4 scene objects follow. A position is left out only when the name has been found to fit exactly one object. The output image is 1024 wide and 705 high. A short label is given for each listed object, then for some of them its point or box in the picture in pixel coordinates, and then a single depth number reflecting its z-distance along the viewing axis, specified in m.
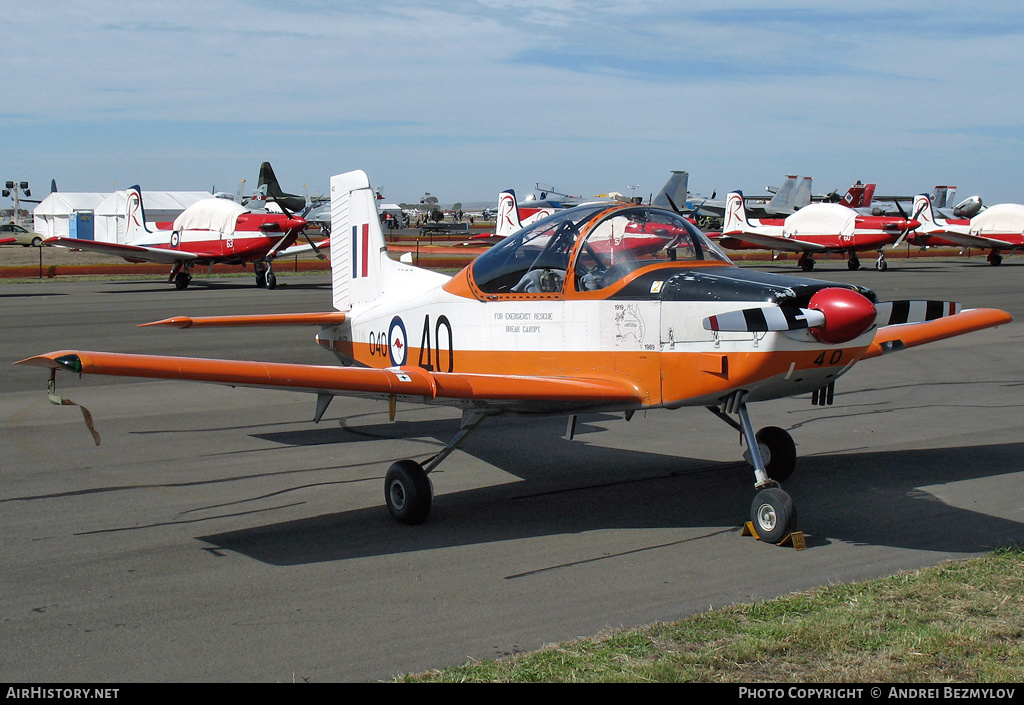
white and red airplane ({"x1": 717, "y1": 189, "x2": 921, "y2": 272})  41.69
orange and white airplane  5.49
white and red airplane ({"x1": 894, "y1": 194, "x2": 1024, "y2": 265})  44.94
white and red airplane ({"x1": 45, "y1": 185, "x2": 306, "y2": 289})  32.38
